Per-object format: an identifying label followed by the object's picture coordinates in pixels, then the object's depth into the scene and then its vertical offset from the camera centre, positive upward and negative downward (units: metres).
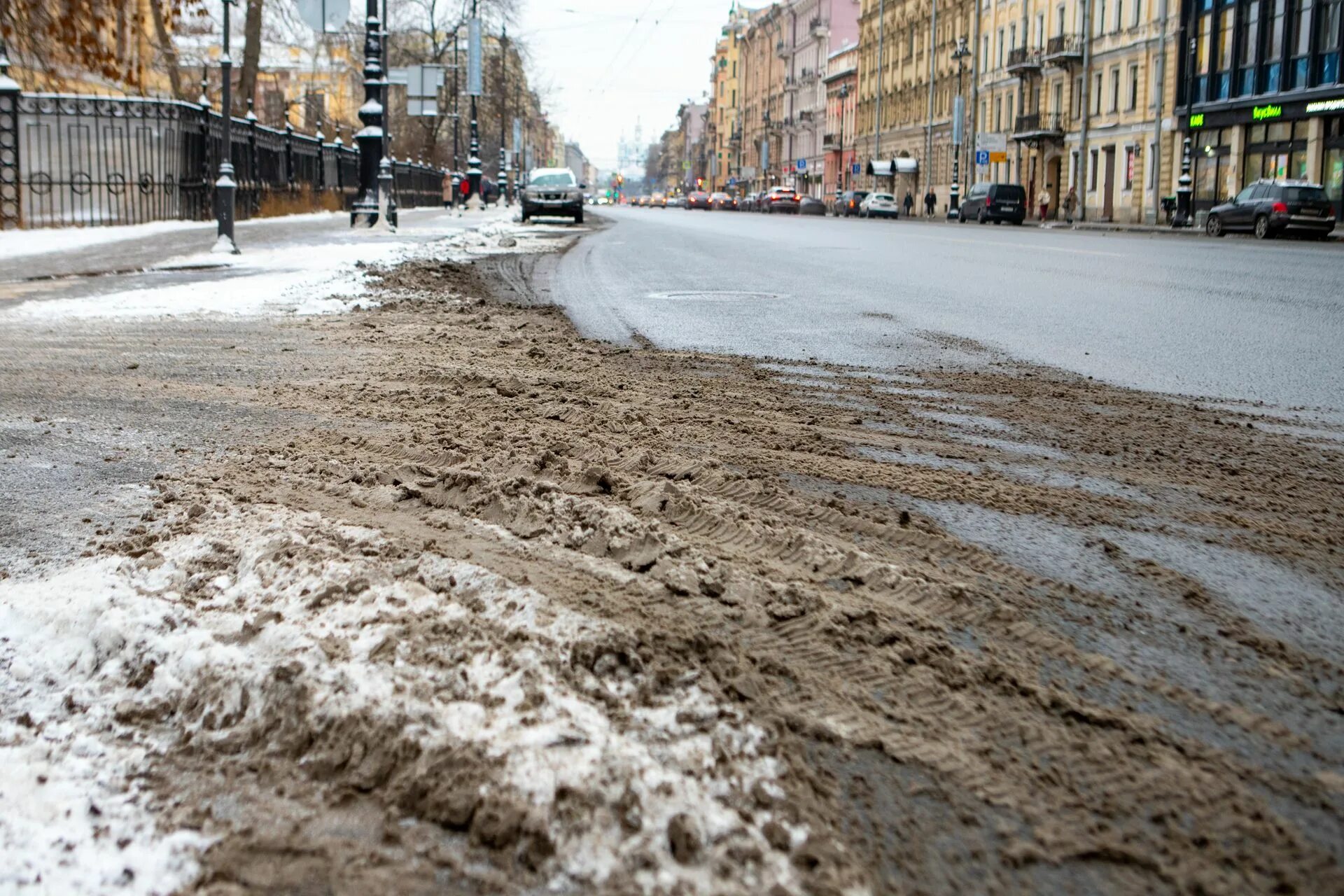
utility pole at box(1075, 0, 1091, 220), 54.59 +5.13
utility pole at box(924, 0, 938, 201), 71.06 +9.30
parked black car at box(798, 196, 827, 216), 76.56 +1.58
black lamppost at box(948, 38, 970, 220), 64.38 +5.21
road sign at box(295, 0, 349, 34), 20.89 +3.29
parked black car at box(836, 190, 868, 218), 73.76 +1.80
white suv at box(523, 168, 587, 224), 39.91 +0.97
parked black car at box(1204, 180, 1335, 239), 31.94 +0.74
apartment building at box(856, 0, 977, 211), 78.81 +9.30
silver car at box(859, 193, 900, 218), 67.94 +1.48
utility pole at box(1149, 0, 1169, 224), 49.41 +5.19
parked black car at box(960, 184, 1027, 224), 53.41 +1.32
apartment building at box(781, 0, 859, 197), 115.31 +14.48
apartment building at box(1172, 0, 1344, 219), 40.59 +4.74
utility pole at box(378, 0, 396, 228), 25.34 +0.70
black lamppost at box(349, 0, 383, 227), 25.36 +1.72
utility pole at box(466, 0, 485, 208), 53.69 +6.07
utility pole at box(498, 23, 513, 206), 63.27 +6.49
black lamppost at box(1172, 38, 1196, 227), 42.62 +1.26
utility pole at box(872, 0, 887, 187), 88.19 +13.68
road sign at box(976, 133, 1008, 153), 64.06 +4.50
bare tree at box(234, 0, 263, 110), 36.03 +4.68
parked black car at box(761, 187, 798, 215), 81.25 +1.99
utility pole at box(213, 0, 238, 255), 16.44 +0.37
